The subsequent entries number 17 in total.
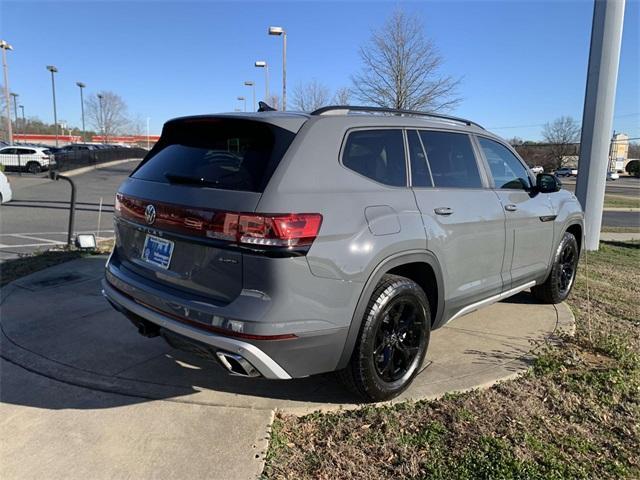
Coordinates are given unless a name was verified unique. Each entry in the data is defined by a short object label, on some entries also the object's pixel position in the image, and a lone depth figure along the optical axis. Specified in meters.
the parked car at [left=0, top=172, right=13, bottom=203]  13.32
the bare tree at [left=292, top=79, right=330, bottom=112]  30.56
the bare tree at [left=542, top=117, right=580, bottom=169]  49.96
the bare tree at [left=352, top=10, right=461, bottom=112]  18.27
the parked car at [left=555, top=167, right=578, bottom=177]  55.92
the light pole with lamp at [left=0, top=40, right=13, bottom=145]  35.41
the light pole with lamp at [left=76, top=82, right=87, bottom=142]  59.79
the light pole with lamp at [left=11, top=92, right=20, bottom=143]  74.12
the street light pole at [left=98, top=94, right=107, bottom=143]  74.07
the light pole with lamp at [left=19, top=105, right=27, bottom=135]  93.11
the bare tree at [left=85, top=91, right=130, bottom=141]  76.05
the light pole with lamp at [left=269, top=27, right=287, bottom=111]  24.95
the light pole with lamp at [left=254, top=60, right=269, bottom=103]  30.58
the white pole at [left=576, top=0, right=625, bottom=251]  8.29
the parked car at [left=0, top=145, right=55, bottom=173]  32.78
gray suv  2.58
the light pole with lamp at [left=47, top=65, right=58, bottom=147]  50.47
